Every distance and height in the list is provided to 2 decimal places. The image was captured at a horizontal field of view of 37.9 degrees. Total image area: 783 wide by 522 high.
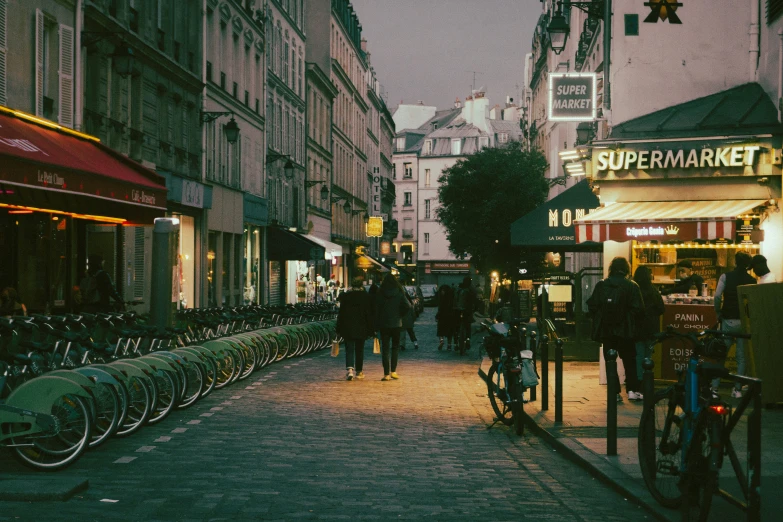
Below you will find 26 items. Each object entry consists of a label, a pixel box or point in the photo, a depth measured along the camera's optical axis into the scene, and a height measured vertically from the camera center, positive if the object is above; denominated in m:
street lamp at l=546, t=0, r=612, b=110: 20.89 +4.77
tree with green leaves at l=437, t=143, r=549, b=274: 58.38 +4.81
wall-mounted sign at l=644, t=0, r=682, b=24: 19.17 +4.67
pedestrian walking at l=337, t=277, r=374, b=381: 19.02 -0.57
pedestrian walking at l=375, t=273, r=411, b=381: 19.42 -0.50
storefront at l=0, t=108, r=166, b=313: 15.41 +1.30
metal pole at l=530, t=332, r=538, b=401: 15.30 -0.85
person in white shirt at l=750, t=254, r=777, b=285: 14.69 +0.27
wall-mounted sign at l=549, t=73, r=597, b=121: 20.73 +3.46
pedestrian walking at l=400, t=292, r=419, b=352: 27.25 -0.91
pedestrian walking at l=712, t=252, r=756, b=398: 14.55 -0.05
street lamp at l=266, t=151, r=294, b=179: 43.77 +5.08
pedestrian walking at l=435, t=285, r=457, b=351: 29.19 -0.74
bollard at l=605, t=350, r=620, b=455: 10.19 -1.14
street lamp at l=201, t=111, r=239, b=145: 32.34 +4.41
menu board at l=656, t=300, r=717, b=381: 16.48 -0.55
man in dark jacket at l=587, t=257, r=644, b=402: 14.05 -0.29
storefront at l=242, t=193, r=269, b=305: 42.34 +1.42
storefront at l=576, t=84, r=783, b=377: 16.66 +1.54
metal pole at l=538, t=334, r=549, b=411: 13.77 -1.20
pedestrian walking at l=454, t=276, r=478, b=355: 27.98 -0.52
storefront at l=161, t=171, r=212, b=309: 32.31 +1.65
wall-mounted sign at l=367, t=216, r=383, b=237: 83.00 +4.34
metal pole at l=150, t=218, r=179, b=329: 17.42 +0.26
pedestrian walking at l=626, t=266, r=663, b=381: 14.74 -0.28
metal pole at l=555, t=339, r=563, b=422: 12.50 -1.12
